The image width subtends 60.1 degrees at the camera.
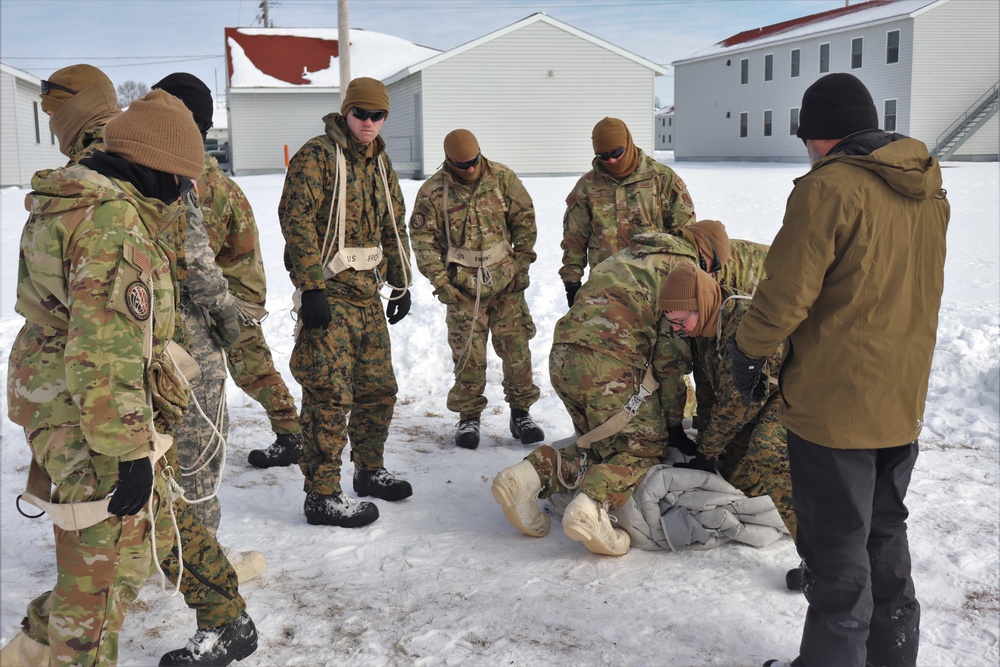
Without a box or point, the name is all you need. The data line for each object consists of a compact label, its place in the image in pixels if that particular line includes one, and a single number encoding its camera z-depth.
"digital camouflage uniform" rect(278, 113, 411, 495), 4.35
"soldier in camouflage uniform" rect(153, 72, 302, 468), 4.23
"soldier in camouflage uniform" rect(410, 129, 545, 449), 5.89
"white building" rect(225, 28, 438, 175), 29.36
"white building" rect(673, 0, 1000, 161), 27.92
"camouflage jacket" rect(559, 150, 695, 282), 5.82
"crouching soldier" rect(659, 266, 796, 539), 3.79
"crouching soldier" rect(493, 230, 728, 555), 4.13
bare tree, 61.47
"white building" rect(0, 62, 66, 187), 25.36
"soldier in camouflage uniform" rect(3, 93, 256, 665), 2.30
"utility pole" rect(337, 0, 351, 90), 17.39
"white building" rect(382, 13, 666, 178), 24.52
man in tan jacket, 2.61
